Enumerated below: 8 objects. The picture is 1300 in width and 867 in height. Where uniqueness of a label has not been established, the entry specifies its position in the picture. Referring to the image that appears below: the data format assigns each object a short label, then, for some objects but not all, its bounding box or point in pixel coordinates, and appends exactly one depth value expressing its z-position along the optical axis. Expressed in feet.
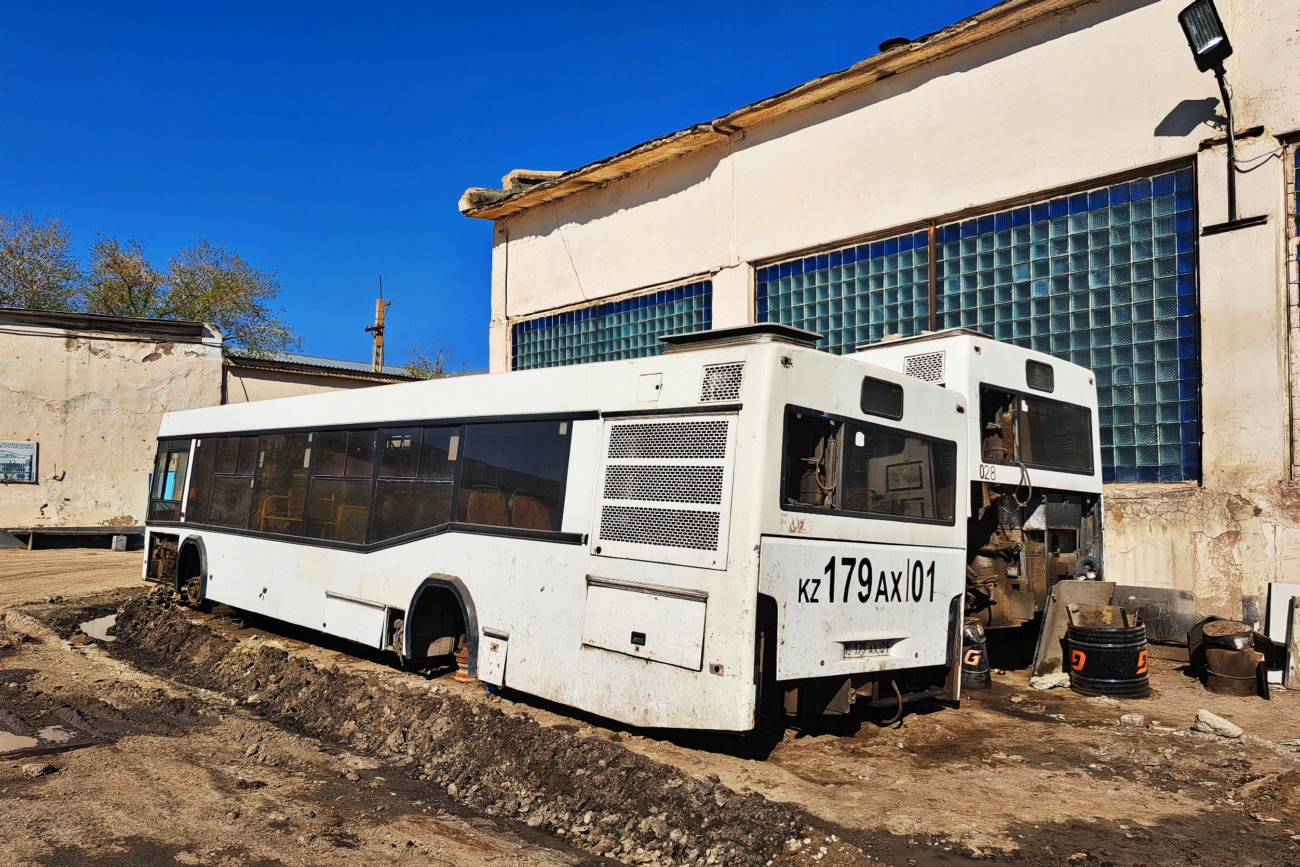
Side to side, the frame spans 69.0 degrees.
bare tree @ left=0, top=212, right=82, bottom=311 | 111.86
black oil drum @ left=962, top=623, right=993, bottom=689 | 27.22
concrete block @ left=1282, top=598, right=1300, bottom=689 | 26.78
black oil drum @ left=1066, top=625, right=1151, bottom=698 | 26.63
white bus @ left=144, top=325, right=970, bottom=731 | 18.13
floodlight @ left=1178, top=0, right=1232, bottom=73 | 31.27
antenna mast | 134.21
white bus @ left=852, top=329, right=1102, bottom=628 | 26.71
